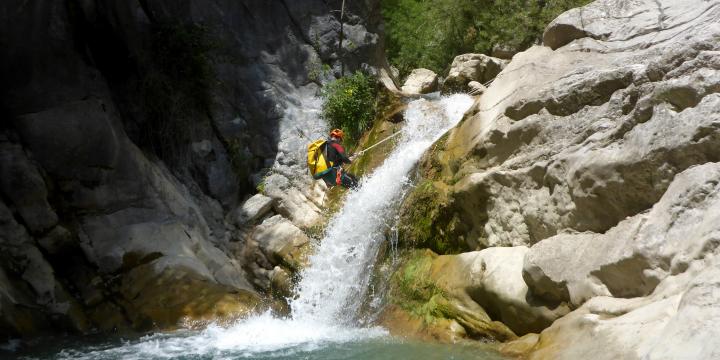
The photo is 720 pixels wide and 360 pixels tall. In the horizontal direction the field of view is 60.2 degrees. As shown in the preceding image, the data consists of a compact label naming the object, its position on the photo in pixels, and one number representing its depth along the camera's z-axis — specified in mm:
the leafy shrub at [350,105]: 14945
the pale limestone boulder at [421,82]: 19328
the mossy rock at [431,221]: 9656
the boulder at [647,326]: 4746
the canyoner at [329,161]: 12031
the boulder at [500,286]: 7438
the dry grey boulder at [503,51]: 19844
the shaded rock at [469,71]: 16812
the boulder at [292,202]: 12672
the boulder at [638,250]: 5824
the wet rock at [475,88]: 15797
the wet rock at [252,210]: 12969
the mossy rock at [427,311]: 8062
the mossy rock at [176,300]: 9852
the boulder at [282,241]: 11773
